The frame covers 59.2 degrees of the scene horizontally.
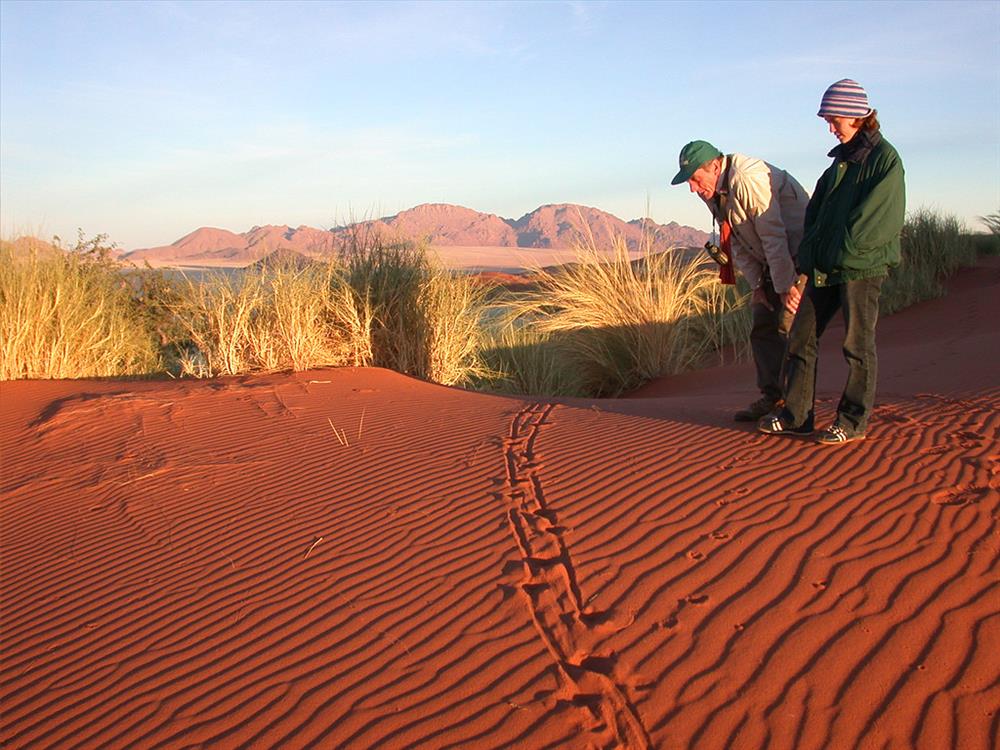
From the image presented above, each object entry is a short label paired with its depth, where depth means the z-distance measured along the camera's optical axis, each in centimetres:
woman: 463
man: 535
